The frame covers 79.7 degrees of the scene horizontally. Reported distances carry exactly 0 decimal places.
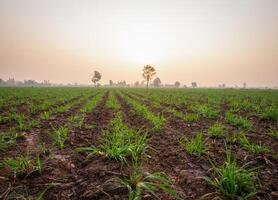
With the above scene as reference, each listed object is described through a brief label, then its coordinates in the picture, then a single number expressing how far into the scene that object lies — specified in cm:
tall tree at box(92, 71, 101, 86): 12540
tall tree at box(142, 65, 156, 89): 8738
